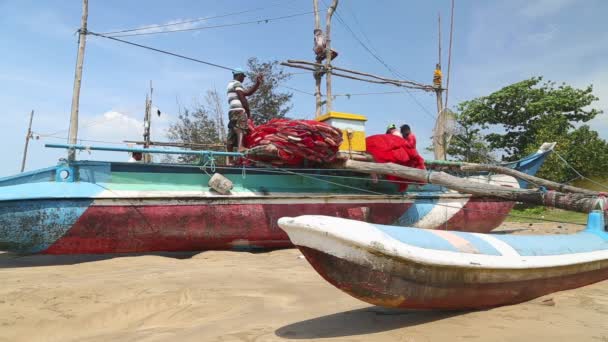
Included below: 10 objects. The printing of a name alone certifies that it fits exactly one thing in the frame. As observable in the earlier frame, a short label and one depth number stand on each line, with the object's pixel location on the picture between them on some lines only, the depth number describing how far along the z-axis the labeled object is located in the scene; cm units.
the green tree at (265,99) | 1680
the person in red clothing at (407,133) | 799
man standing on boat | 736
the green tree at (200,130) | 1728
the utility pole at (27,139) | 2163
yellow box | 759
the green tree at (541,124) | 1772
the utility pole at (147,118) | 1373
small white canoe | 248
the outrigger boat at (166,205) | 549
